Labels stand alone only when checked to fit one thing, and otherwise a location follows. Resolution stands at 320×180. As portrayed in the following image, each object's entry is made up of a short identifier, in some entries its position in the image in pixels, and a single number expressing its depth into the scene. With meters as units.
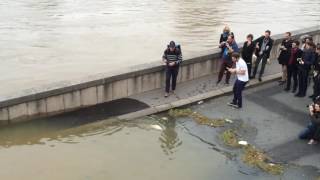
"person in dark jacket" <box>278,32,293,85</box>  13.19
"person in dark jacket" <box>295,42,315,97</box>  12.48
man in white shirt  12.10
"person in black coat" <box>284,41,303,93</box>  12.91
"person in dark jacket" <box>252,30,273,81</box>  13.48
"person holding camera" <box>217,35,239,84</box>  13.45
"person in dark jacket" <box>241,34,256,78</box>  13.29
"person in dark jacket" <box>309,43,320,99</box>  12.18
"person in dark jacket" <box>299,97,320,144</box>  10.38
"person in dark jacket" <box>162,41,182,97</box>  12.58
